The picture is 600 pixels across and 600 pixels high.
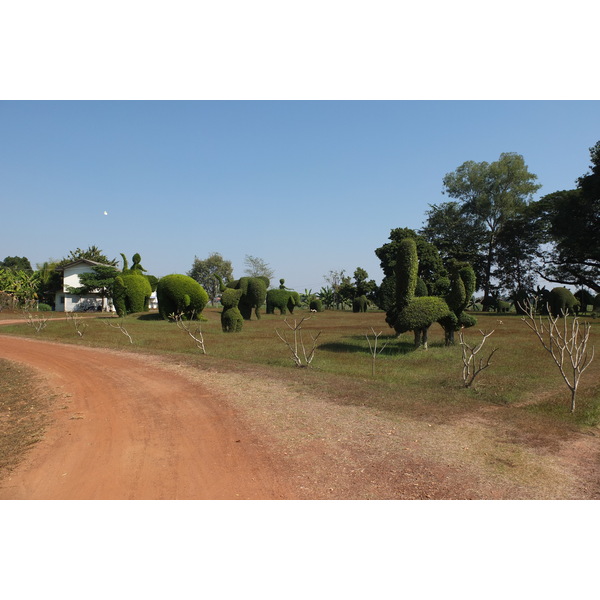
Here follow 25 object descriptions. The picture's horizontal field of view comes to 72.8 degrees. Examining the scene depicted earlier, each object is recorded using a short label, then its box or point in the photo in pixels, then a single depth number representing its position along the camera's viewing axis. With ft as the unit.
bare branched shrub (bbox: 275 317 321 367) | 44.96
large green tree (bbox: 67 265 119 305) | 147.64
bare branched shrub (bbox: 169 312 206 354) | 54.67
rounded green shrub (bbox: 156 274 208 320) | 90.99
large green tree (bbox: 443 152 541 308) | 163.43
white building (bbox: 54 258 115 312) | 156.97
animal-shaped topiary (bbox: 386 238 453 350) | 53.06
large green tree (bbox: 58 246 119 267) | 203.01
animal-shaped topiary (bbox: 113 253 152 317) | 97.07
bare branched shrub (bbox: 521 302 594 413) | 29.68
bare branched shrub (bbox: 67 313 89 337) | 69.09
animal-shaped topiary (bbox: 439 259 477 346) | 56.49
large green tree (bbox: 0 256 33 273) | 247.38
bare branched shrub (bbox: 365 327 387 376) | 41.60
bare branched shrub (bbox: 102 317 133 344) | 63.26
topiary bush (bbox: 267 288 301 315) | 126.00
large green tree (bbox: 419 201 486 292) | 166.09
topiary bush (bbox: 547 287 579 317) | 105.60
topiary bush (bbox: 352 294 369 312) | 166.20
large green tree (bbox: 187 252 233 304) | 247.91
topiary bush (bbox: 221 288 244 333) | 76.13
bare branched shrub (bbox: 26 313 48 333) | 75.41
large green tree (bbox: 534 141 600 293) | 111.86
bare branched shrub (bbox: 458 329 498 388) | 36.22
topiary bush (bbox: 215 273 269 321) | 102.32
